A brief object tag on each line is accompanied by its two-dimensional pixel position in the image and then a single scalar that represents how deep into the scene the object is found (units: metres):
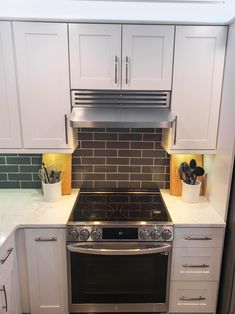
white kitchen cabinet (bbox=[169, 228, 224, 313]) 1.83
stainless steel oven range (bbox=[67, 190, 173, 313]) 1.79
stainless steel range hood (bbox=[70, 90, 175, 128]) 1.77
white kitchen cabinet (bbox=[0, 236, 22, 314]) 1.58
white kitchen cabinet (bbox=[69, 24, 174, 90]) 1.75
